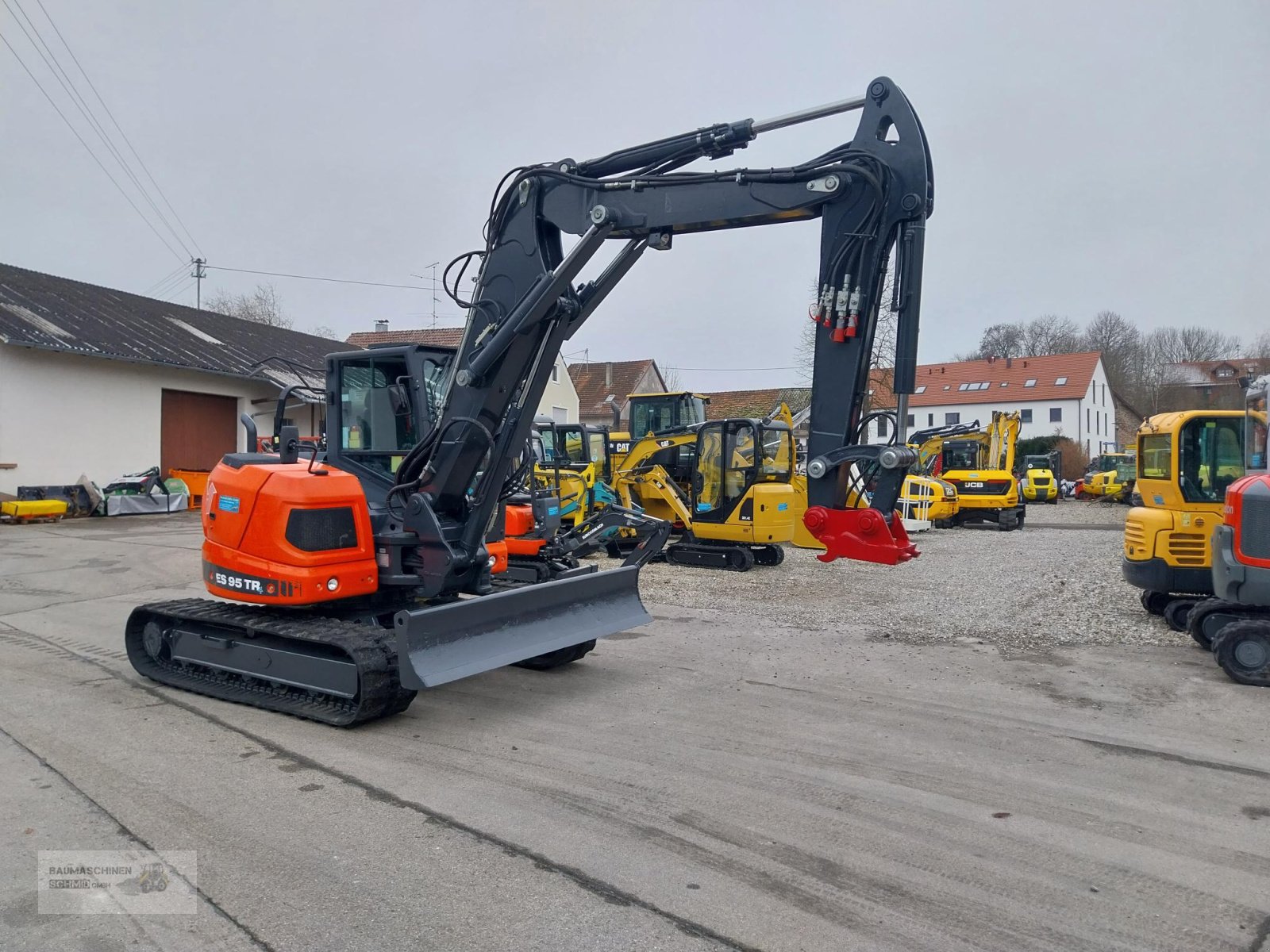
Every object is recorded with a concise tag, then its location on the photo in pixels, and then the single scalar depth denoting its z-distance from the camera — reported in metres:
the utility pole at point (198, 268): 53.22
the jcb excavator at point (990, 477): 23.05
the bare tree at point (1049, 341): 70.00
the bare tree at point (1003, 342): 71.62
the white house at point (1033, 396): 56.53
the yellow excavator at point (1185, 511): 9.22
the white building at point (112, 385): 20.58
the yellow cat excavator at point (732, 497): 14.38
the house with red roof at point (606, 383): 49.44
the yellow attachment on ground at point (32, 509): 19.22
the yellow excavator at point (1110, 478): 32.78
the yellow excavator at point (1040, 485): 33.72
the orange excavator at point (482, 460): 5.57
